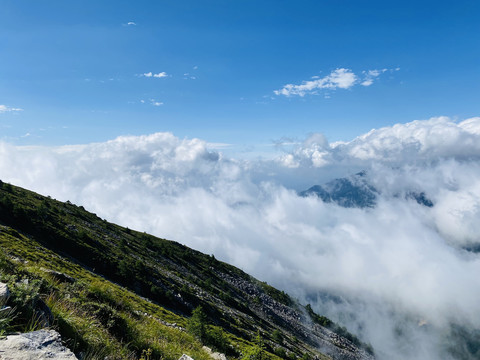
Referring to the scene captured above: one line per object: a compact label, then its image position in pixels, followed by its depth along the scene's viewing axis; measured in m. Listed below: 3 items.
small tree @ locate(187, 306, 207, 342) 39.60
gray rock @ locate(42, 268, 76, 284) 18.24
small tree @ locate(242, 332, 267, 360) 40.00
